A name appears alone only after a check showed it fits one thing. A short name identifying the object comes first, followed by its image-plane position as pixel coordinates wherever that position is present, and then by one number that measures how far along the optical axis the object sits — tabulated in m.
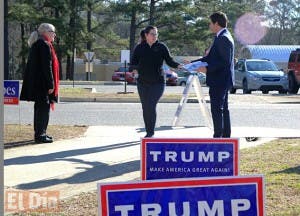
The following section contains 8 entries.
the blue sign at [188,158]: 3.90
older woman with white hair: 8.41
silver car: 25.50
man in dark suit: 7.42
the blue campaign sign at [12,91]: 9.41
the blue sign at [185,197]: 2.74
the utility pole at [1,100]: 2.80
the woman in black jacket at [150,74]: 8.52
